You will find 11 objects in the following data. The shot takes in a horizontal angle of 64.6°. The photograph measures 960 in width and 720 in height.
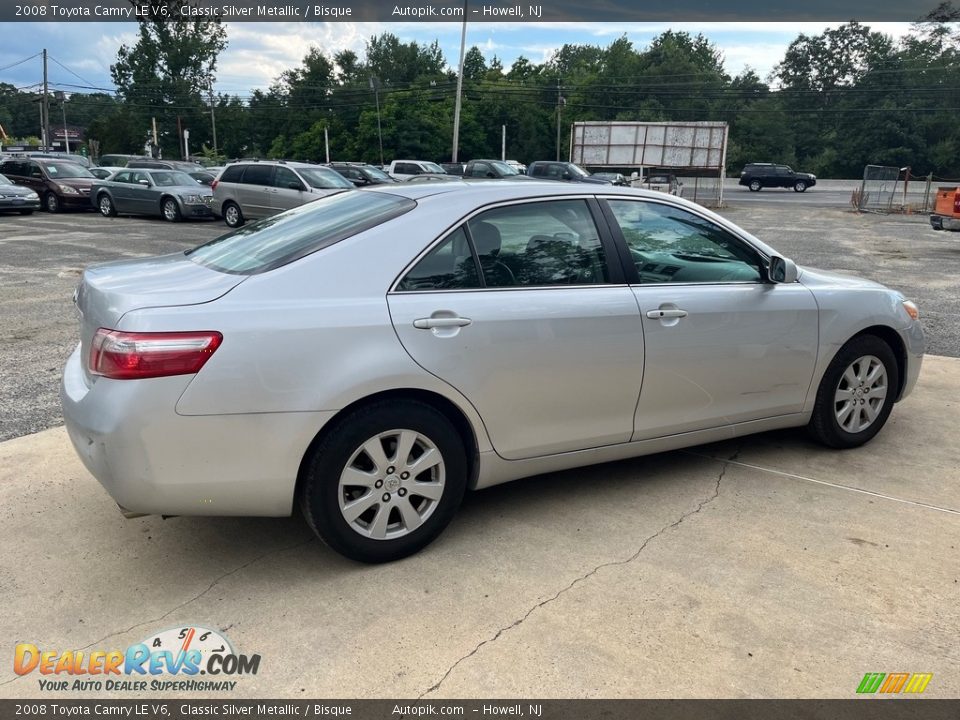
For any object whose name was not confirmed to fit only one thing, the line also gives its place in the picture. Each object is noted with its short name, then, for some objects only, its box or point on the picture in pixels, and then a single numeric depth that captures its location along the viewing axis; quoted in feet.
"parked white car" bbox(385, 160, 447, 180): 100.32
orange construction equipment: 54.75
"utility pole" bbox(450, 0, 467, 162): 117.29
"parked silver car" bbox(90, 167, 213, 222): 65.26
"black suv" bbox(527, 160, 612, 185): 89.83
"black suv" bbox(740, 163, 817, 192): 159.63
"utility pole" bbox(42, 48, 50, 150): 207.43
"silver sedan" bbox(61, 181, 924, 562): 9.15
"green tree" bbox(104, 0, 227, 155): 264.93
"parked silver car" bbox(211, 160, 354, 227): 57.26
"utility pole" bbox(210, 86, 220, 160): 256.93
